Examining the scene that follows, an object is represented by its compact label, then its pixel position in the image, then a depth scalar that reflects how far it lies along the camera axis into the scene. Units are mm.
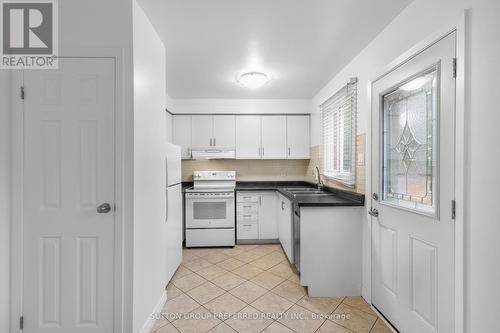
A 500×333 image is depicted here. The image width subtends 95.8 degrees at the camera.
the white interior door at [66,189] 1561
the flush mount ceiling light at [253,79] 2744
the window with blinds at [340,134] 2473
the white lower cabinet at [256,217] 3771
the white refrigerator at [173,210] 2445
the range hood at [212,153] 3941
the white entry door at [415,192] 1341
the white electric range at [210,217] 3559
